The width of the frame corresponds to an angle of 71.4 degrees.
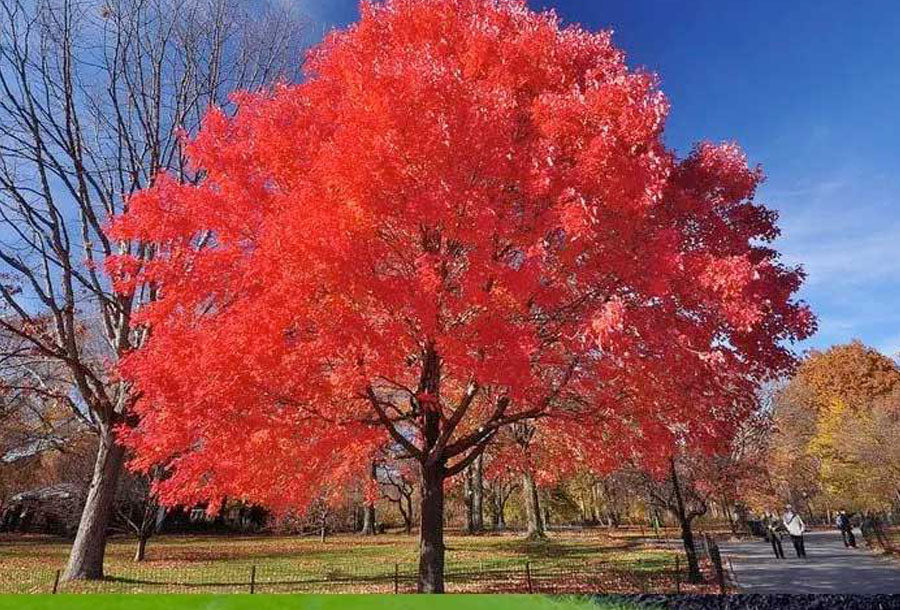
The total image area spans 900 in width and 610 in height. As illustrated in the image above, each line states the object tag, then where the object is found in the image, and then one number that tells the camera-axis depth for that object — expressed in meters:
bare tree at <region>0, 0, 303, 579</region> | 14.17
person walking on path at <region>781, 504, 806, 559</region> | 20.47
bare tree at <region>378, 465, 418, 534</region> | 34.07
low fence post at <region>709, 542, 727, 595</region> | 12.62
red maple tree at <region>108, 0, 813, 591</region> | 8.89
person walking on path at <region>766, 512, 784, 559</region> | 20.60
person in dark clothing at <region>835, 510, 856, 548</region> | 23.81
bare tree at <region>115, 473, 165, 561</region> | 22.88
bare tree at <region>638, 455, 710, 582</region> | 15.09
